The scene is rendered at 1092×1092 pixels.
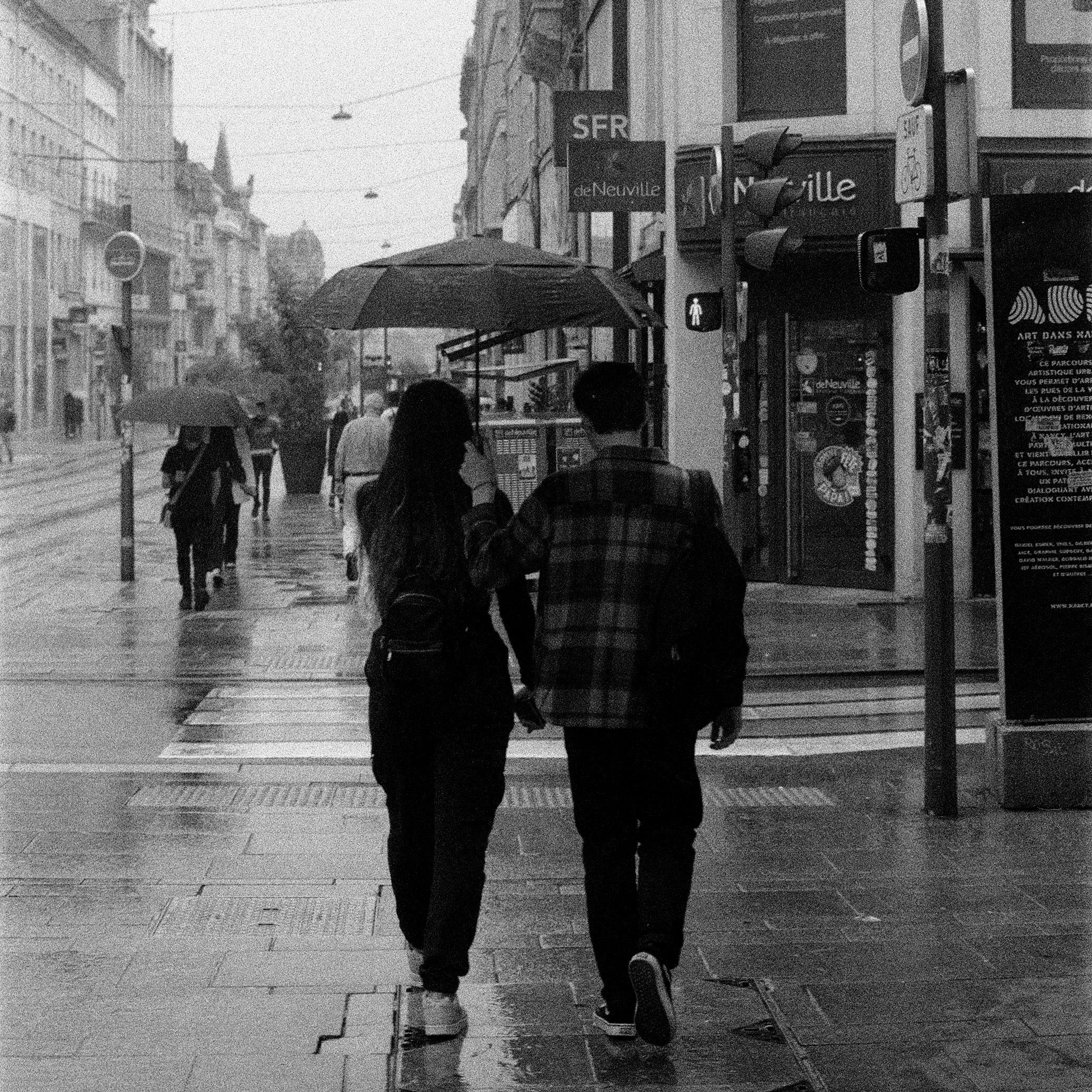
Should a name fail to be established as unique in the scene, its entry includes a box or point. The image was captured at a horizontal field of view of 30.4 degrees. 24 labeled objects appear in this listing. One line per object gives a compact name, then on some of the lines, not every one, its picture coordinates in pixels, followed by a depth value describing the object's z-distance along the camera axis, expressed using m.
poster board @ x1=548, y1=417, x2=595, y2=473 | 17.94
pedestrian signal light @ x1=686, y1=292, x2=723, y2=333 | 15.61
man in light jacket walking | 16.44
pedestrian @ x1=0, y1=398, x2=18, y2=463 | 45.84
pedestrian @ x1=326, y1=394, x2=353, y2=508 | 31.08
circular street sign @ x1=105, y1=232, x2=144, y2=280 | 19.59
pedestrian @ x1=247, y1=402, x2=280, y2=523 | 28.91
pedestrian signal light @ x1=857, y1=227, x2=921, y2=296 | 8.29
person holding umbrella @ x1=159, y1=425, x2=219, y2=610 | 15.86
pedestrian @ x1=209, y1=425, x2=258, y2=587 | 16.44
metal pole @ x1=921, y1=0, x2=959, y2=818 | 8.05
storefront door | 17.58
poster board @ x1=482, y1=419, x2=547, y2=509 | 17.80
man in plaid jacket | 5.00
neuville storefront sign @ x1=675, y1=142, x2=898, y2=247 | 17.25
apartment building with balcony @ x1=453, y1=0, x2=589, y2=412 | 29.89
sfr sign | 19.95
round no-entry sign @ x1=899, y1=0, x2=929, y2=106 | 8.07
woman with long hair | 5.11
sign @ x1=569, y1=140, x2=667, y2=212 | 17.42
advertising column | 7.98
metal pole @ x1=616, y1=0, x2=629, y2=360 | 22.17
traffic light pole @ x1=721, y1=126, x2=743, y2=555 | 15.60
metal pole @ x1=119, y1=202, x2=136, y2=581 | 18.12
